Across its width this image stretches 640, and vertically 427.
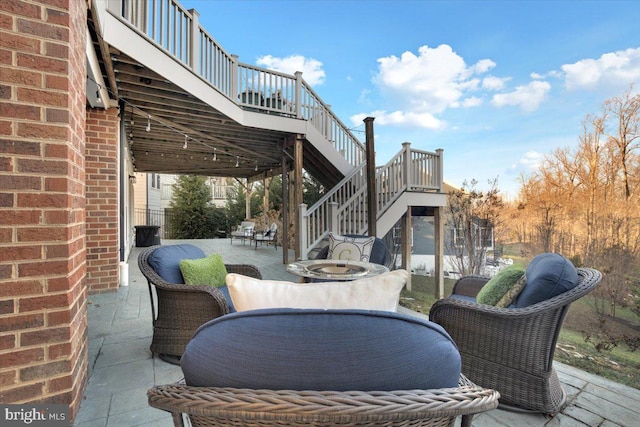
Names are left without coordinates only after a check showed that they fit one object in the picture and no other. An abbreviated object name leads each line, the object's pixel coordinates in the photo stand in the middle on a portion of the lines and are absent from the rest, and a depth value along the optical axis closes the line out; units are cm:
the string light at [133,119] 351
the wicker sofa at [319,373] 64
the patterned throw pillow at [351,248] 404
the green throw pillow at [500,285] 191
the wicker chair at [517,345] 164
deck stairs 399
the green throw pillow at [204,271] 235
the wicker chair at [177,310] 211
